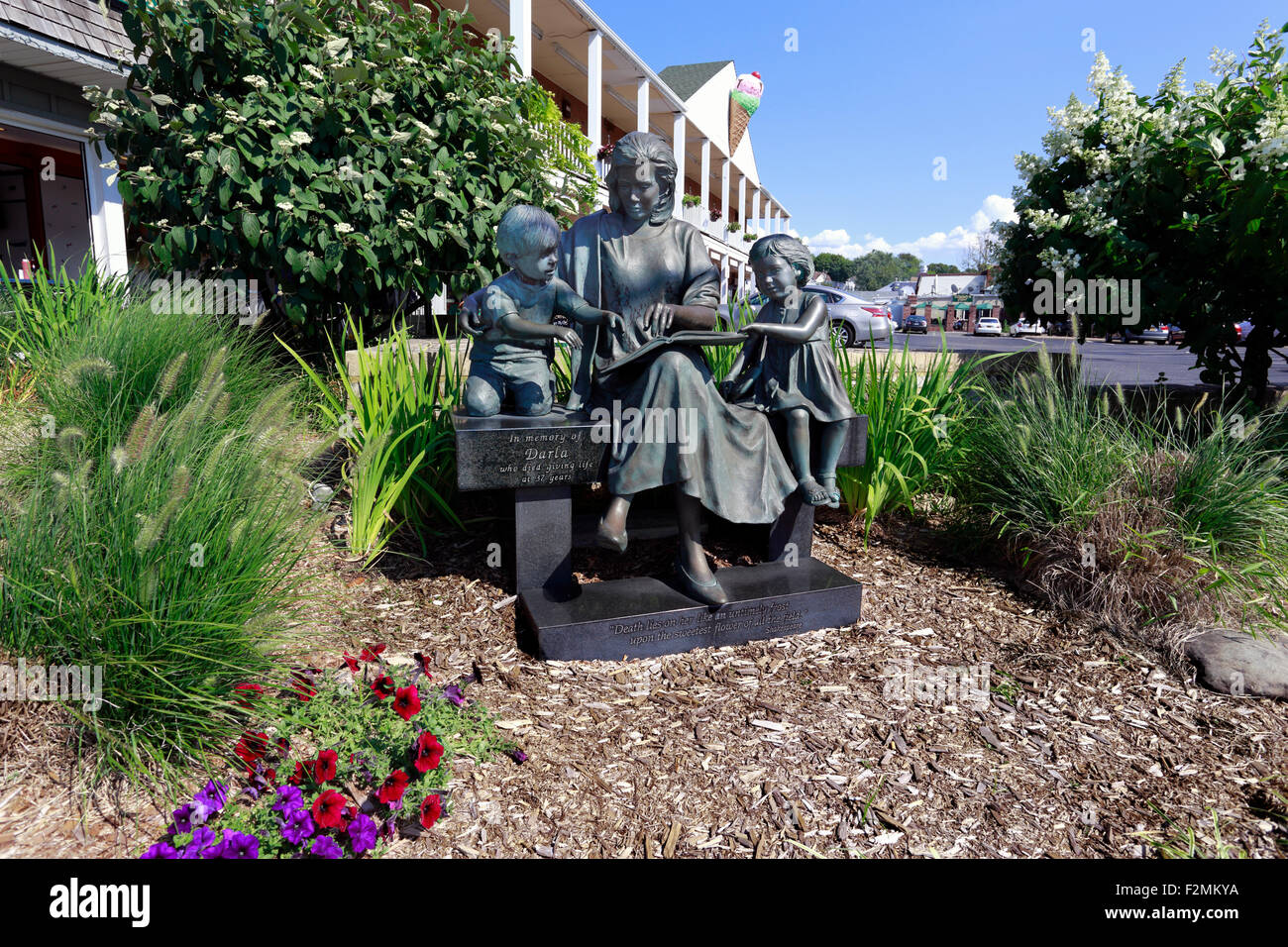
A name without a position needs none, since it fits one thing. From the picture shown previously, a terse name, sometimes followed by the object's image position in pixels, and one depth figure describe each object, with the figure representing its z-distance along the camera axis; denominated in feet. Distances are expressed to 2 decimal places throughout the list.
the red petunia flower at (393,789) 6.11
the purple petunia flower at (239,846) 5.37
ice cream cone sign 104.99
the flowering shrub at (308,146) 16.28
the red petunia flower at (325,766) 6.07
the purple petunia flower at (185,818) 5.60
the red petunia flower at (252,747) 6.51
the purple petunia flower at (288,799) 5.94
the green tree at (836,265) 391.24
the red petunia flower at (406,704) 6.80
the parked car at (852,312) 48.88
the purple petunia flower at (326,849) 5.65
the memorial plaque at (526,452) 9.43
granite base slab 9.41
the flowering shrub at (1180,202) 13.85
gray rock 9.16
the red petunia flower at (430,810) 6.18
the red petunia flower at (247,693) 6.82
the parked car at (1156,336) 99.40
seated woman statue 9.78
